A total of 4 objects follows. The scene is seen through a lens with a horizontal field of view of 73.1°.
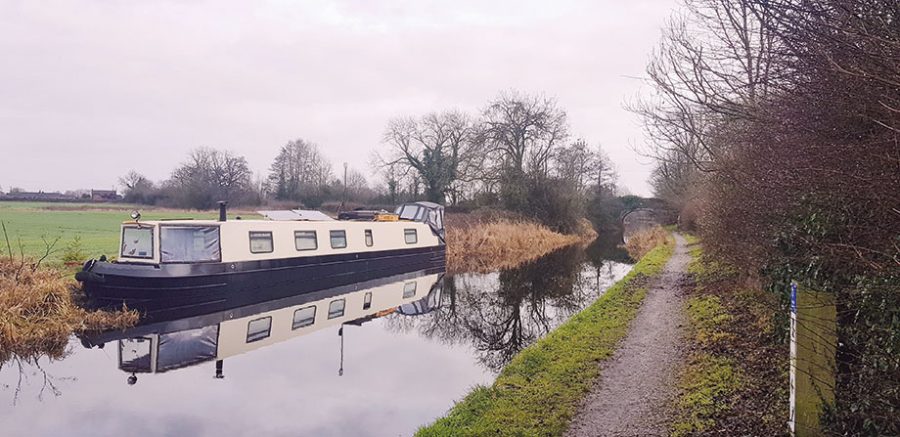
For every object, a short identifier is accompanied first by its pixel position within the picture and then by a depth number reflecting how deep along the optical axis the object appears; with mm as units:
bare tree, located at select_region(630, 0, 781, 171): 5714
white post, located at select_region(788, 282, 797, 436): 3873
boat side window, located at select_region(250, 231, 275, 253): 13680
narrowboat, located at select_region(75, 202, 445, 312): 11281
